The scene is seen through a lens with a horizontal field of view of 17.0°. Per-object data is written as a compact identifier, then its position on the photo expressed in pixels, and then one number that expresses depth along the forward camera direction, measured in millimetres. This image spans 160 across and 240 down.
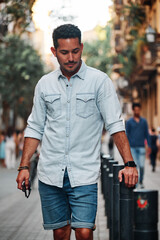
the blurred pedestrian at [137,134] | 11102
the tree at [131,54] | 25498
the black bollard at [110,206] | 5993
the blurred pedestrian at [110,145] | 26089
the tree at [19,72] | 32219
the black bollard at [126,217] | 4305
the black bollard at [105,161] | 8743
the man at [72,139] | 3791
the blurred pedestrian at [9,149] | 22562
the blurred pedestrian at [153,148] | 18627
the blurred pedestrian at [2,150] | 22850
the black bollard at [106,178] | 7719
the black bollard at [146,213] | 4230
